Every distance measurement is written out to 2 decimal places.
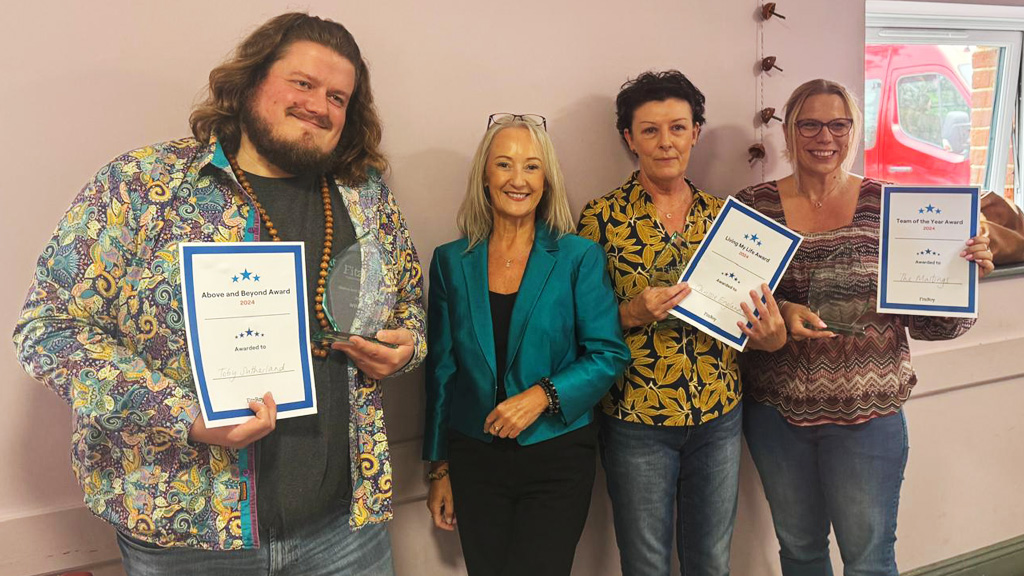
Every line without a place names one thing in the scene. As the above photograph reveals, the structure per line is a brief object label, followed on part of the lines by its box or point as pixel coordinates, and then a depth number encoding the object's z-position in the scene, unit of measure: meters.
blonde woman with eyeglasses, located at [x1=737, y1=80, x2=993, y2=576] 1.75
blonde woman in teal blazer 1.60
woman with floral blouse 1.75
